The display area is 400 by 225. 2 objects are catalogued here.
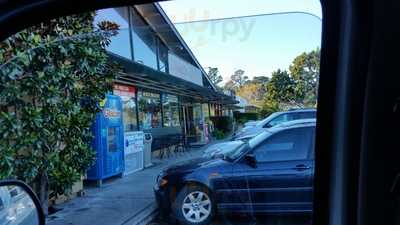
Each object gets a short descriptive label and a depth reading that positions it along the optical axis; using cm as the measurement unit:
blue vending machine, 1003
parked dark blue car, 359
